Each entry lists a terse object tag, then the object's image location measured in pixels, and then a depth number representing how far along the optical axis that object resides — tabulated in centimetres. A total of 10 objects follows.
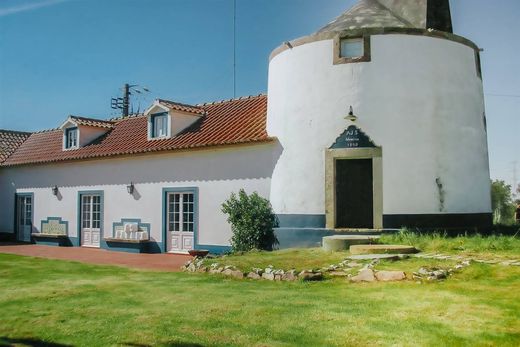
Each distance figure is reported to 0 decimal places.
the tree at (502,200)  5016
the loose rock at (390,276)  977
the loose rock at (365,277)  996
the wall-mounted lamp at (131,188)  2053
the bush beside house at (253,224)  1619
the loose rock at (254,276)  1127
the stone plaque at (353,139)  1500
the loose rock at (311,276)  1058
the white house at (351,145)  1495
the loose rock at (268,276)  1104
